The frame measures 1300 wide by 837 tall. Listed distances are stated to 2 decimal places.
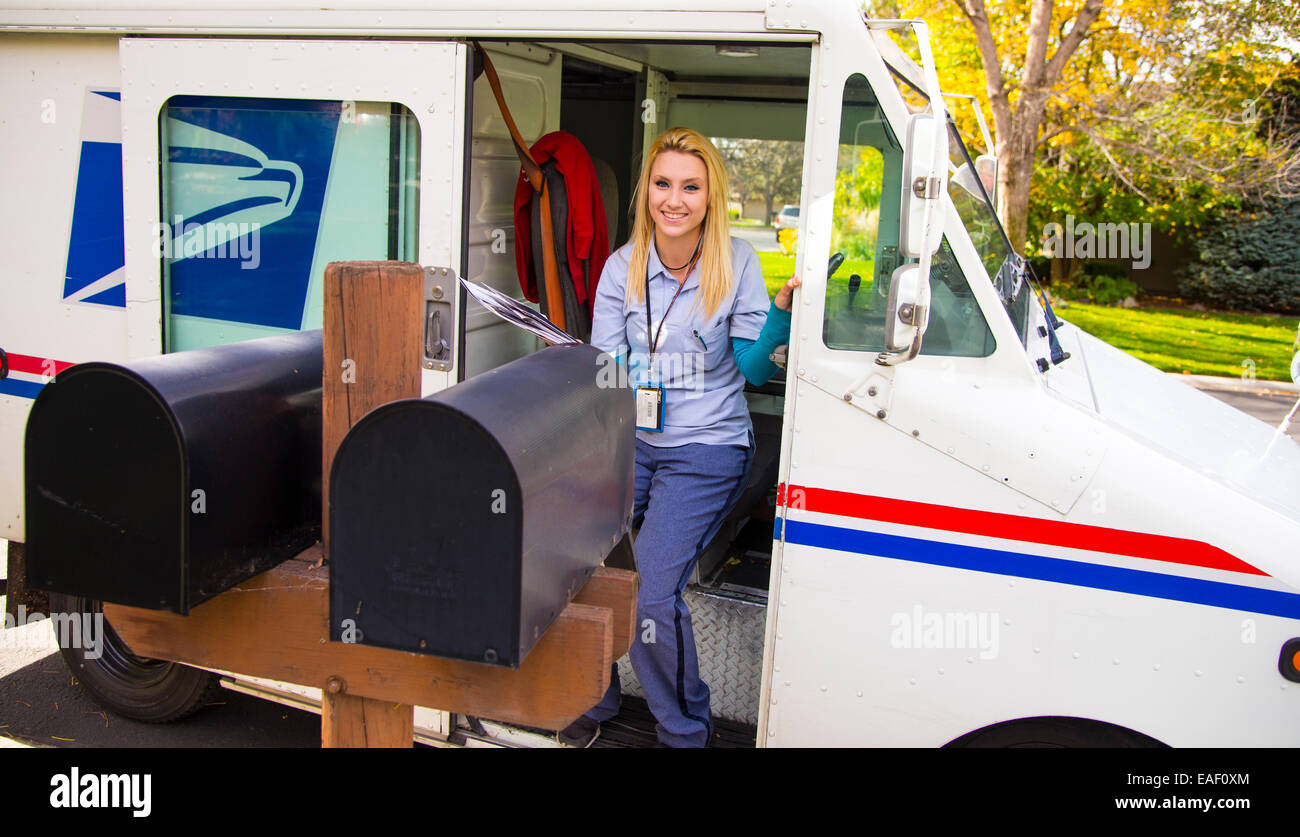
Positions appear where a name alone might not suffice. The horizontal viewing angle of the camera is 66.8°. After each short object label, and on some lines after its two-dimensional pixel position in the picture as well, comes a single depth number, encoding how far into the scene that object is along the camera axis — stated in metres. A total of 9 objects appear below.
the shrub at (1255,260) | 18.27
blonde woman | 3.05
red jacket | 3.62
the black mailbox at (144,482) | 1.63
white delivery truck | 2.45
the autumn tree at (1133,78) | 10.83
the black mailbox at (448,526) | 1.51
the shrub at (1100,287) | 18.44
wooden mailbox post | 1.71
